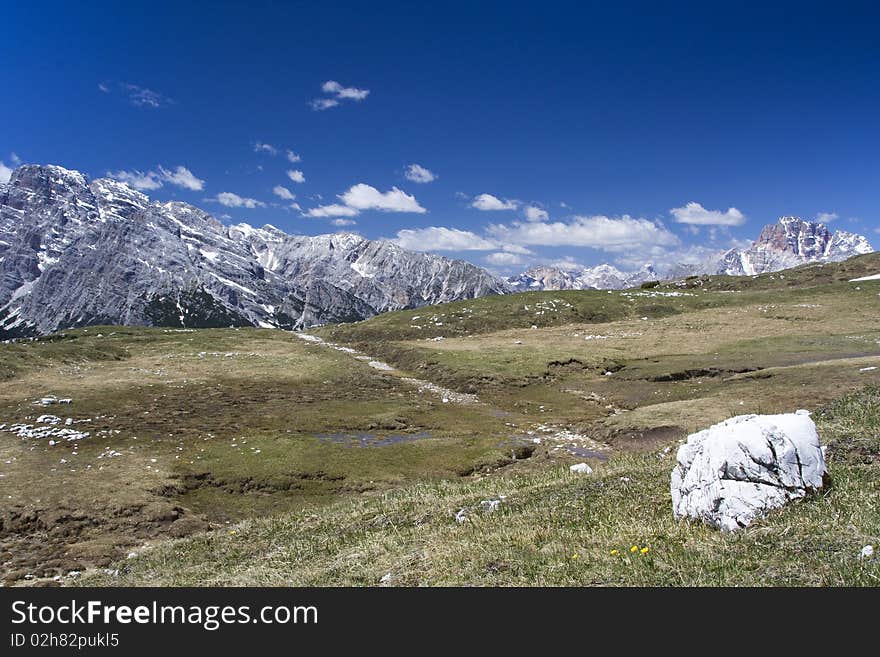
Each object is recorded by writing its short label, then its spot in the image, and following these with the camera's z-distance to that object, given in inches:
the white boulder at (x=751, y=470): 435.8
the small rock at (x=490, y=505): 647.0
